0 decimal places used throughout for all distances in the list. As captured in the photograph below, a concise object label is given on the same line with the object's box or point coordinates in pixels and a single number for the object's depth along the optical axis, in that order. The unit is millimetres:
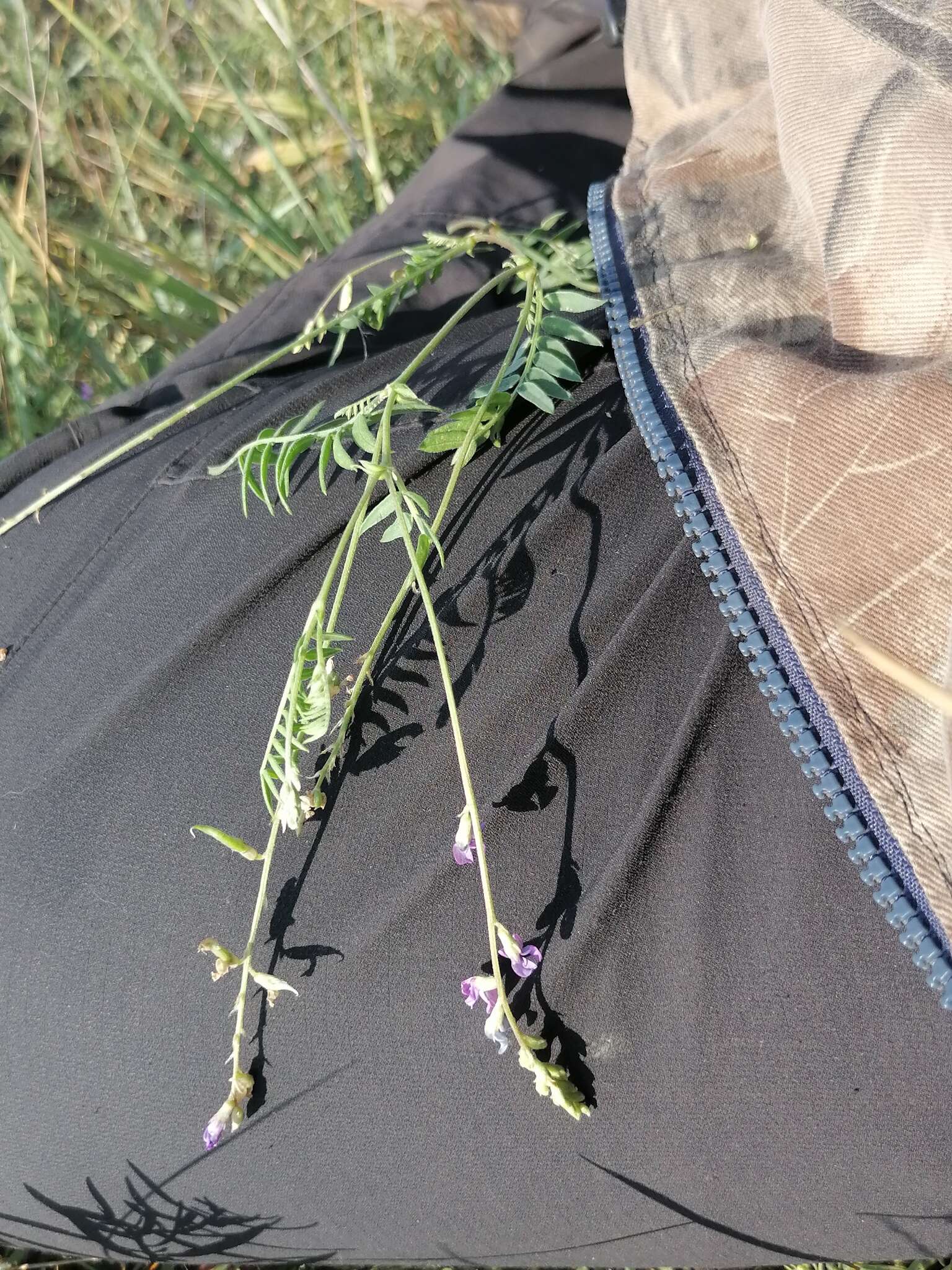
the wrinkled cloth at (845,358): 202
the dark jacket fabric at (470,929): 206
